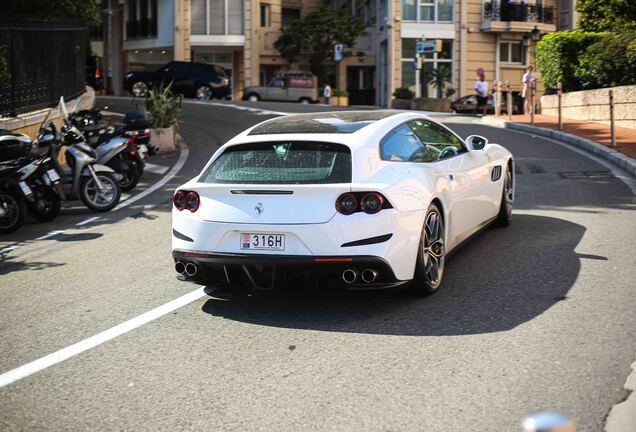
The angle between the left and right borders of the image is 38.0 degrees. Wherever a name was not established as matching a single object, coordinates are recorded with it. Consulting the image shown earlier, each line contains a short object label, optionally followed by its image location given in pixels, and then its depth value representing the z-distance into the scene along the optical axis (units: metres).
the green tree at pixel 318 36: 53.19
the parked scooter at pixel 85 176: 12.15
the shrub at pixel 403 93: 48.09
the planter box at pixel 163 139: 19.64
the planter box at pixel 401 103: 46.71
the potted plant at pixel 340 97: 51.16
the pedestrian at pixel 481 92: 33.84
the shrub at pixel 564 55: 28.61
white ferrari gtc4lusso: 6.12
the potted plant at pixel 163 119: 19.67
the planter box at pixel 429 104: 44.09
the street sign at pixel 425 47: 40.59
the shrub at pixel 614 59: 25.12
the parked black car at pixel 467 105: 44.19
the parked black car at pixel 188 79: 42.00
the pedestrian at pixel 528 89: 29.64
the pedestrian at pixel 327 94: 48.59
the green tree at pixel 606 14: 27.42
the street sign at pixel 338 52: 50.50
